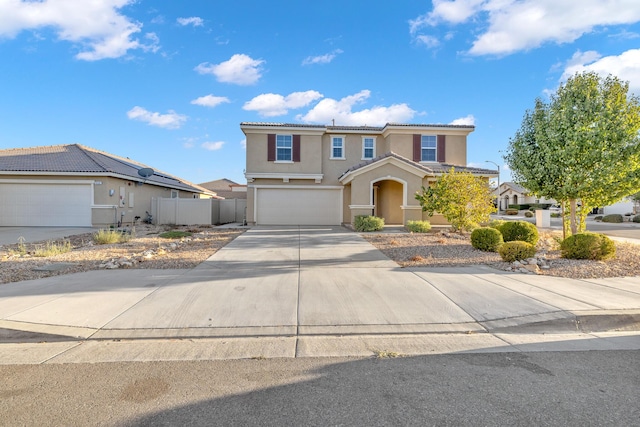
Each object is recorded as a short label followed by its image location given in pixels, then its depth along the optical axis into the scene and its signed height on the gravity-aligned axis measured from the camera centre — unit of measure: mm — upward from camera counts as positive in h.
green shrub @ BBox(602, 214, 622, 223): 30344 -364
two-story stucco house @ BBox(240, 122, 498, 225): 20859 +3075
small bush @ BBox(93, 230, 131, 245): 13055 -970
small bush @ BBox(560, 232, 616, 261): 9320 -880
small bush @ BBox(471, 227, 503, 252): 11094 -813
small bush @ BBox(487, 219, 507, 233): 16633 -436
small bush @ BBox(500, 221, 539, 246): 11844 -625
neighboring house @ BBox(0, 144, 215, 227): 19047 +992
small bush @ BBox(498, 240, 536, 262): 9375 -999
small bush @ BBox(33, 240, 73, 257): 10273 -1178
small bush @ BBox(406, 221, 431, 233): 16406 -645
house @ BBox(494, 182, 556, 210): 60625 +3007
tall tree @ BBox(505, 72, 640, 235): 9656 +1929
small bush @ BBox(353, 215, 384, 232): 16891 -487
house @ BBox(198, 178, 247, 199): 47562 +3561
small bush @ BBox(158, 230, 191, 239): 15273 -995
